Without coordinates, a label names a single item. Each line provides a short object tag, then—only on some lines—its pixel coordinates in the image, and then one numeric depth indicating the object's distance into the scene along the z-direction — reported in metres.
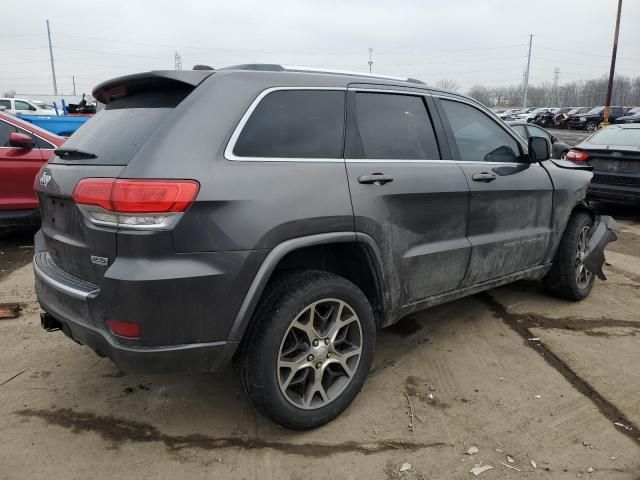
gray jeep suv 2.19
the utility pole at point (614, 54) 25.62
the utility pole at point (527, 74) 69.46
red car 5.76
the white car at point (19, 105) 22.75
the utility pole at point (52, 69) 60.98
